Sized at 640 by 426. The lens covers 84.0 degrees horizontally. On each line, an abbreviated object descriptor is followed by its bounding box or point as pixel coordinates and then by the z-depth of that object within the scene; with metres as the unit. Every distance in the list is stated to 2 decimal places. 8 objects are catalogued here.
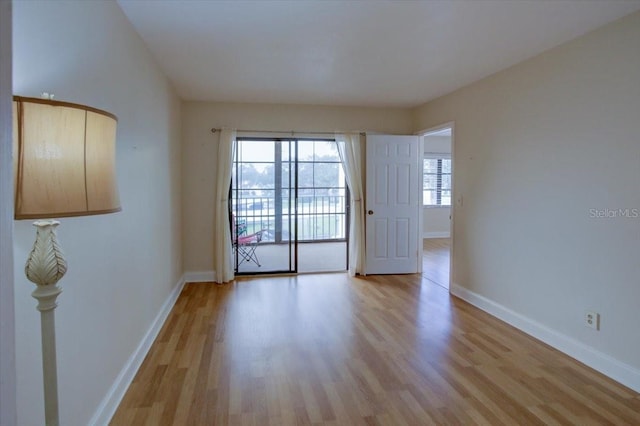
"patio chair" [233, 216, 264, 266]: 5.24
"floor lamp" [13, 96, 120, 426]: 0.82
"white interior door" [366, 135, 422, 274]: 5.25
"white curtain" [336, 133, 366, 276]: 5.21
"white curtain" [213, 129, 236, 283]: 4.94
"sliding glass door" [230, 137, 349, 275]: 5.20
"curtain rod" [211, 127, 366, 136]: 4.96
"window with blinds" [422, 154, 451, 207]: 9.23
